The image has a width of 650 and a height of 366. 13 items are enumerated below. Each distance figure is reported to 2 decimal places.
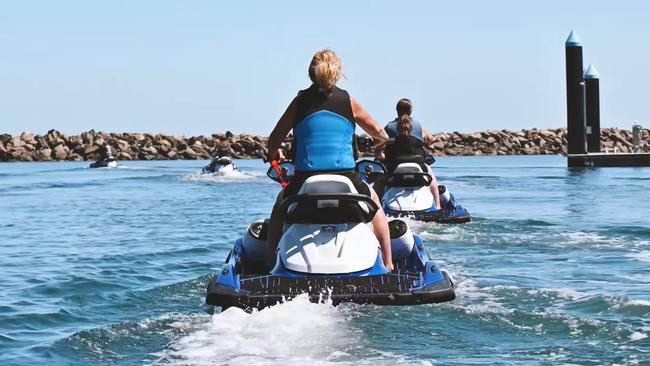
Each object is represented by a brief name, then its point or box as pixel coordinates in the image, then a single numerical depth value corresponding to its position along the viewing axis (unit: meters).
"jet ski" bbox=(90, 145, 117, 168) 60.91
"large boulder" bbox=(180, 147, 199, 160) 87.06
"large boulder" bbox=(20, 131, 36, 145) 91.31
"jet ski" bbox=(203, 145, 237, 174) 42.00
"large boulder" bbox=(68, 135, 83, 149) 88.62
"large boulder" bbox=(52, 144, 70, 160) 86.94
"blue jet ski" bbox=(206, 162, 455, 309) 7.53
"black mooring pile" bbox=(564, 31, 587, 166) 43.19
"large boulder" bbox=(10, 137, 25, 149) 90.19
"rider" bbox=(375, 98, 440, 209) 15.04
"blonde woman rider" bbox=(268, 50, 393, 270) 8.02
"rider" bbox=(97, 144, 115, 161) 61.27
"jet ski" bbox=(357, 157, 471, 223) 14.84
